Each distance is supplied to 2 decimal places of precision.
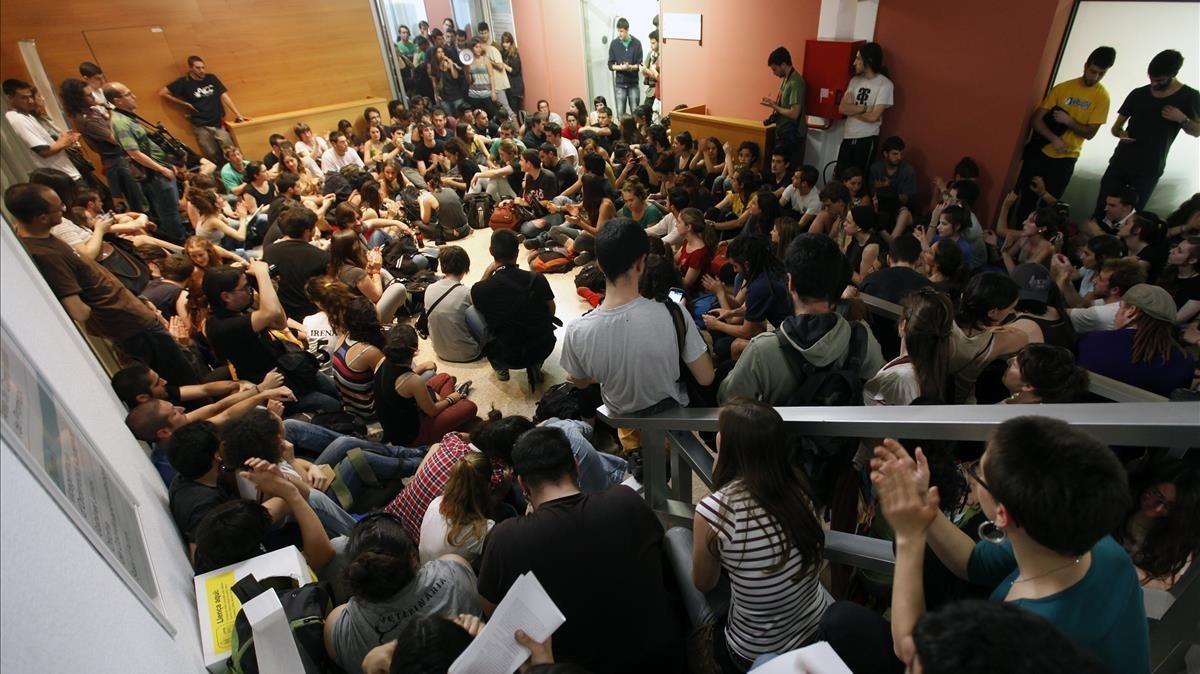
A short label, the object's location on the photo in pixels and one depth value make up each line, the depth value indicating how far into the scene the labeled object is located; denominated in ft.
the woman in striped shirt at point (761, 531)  5.15
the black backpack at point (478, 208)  24.30
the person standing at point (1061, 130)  15.08
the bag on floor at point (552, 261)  20.21
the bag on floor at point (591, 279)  17.56
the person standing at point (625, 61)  32.09
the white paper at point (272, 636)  5.01
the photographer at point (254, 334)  11.50
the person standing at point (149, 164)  20.99
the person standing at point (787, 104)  20.42
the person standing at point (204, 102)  27.58
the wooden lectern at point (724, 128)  21.80
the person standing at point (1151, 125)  14.08
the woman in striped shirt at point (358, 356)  11.03
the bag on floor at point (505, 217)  22.80
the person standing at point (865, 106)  18.54
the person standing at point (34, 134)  16.87
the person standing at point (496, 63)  35.70
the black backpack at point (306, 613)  5.81
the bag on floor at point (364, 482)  9.29
